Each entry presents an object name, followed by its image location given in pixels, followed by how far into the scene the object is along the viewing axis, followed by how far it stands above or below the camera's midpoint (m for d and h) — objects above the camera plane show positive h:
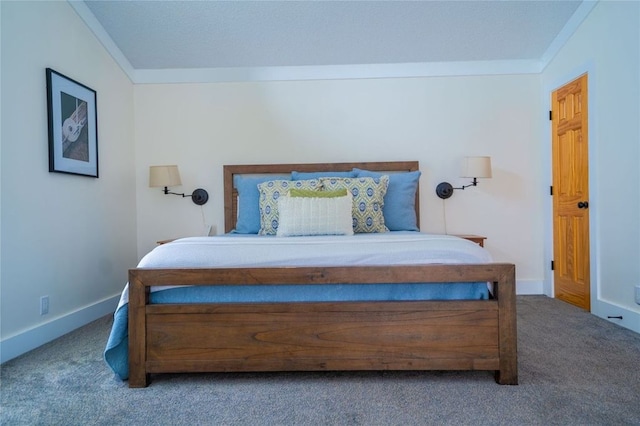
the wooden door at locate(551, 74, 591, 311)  3.00 +0.12
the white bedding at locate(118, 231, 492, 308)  1.77 -0.20
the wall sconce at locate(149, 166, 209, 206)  3.35 +0.32
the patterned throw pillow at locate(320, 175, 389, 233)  2.81 +0.09
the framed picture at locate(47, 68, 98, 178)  2.55 +0.63
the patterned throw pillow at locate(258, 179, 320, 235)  2.87 +0.12
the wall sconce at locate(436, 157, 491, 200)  3.29 +0.36
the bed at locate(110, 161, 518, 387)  1.69 -0.50
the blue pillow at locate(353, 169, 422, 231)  3.02 +0.06
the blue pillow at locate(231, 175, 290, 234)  3.03 +0.05
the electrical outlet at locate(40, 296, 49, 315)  2.44 -0.57
